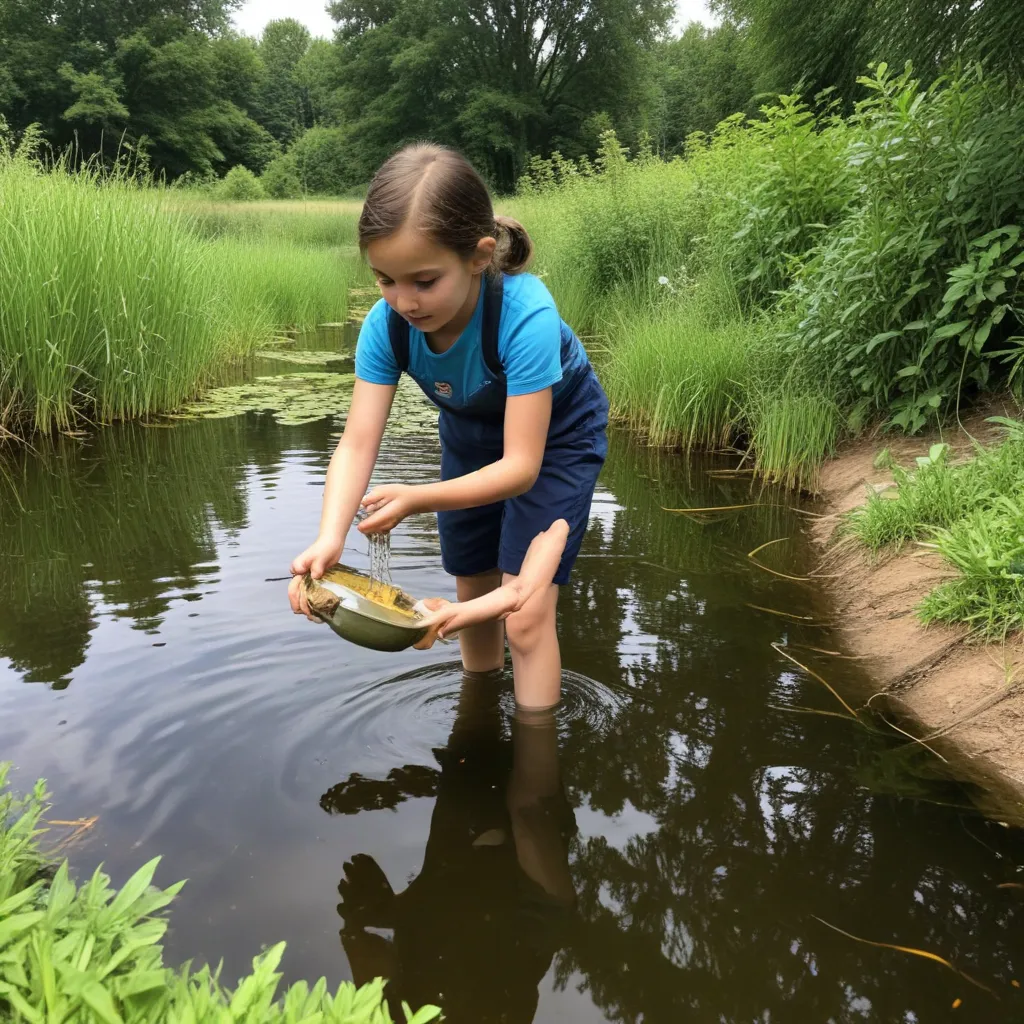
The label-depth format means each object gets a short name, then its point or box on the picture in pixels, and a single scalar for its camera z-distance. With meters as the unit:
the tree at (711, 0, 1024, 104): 3.74
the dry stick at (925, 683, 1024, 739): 2.38
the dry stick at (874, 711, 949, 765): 2.28
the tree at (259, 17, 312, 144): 57.69
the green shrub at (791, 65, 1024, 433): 3.86
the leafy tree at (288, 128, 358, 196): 40.88
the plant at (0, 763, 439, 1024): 0.92
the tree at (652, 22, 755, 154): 30.36
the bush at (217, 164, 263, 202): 25.00
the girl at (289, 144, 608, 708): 1.80
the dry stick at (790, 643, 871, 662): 2.83
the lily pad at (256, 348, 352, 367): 8.95
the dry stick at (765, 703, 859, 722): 2.48
